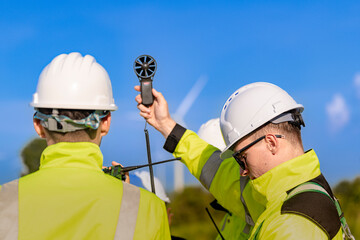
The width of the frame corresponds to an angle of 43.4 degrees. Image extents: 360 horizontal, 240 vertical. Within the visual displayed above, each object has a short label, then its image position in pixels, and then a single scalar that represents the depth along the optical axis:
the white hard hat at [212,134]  6.71
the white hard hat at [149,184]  6.21
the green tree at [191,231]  23.45
